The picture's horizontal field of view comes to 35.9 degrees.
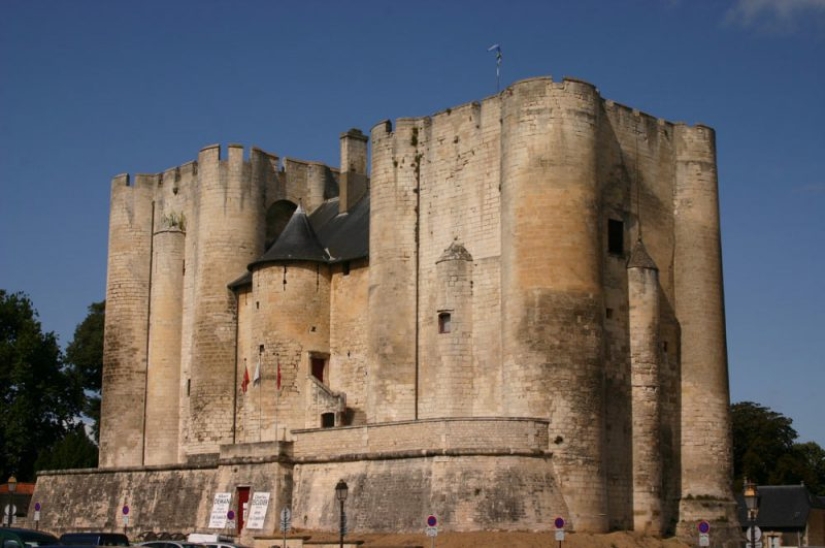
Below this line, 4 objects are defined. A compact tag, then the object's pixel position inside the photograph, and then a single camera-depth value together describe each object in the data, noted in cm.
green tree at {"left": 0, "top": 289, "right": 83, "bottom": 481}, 5834
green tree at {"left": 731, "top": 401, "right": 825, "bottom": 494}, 6544
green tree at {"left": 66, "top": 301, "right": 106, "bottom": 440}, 6384
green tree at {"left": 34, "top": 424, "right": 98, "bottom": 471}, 5559
